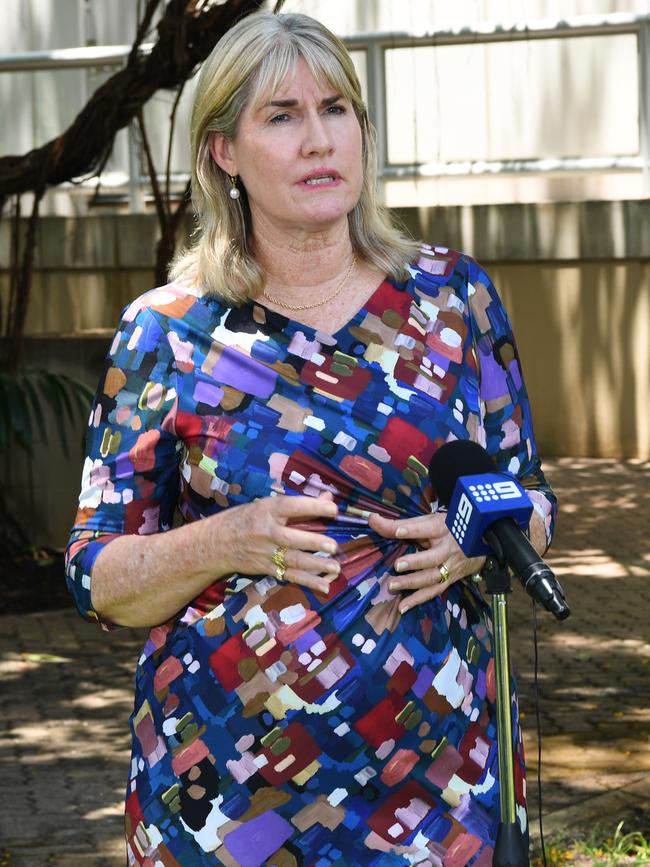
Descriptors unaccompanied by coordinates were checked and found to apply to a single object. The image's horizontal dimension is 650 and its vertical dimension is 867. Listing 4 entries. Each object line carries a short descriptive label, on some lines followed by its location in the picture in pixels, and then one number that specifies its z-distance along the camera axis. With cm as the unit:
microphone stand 211
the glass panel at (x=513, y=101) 1332
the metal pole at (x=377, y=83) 1337
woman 258
